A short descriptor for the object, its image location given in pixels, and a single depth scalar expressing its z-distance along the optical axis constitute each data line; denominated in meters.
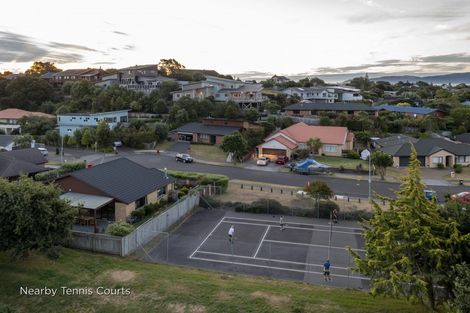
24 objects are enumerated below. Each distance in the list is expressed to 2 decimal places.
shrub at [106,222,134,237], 22.20
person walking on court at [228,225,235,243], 24.84
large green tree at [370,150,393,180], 42.31
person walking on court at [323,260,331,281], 19.39
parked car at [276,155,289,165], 51.38
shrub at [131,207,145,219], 27.93
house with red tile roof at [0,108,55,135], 73.44
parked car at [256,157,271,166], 50.59
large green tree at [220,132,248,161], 49.62
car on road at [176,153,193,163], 50.96
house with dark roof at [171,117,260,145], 62.41
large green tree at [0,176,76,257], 18.14
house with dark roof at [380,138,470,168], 50.69
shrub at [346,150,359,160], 54.69
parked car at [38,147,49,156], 54.34
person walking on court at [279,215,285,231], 27.39
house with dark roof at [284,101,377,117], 75.62
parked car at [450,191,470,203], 31.90
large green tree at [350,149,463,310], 13.32
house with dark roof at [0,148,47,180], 32.84
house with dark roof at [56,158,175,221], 27.64
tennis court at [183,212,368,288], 20.56
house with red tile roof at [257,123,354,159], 54.66
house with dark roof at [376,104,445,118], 78.44
